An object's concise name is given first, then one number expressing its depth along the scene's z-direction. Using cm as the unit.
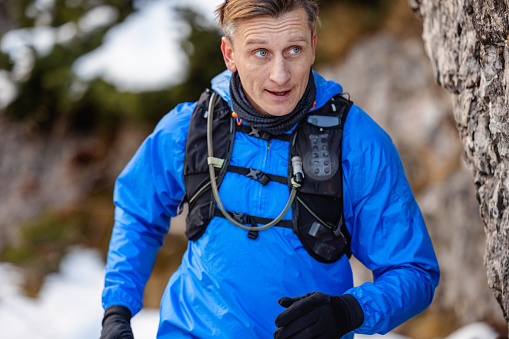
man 340
